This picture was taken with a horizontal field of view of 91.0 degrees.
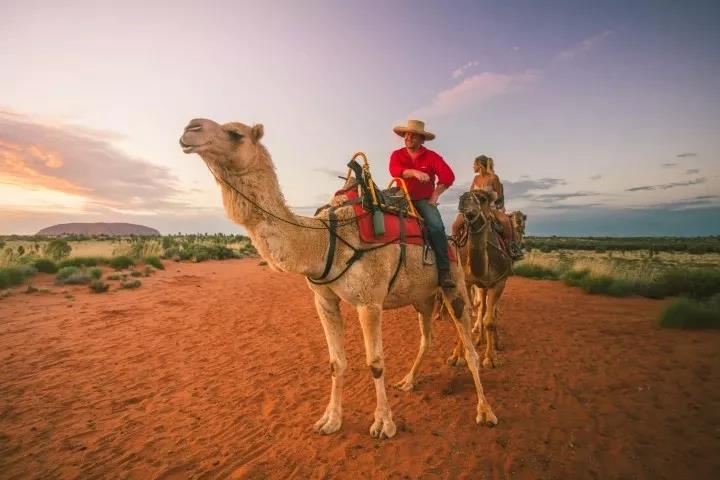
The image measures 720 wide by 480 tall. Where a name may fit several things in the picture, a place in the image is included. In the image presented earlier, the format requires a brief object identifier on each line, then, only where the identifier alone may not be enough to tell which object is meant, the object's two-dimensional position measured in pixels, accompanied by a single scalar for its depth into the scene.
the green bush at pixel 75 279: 14.60
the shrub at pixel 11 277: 13.29
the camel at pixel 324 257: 3.19
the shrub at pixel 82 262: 18.56
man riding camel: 4.48
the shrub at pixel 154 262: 21.39
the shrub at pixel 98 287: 13.58
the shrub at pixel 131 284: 14.77
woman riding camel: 6.77
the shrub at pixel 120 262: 20.11
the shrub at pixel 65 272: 15.12
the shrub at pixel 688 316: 8.30
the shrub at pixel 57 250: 20.87
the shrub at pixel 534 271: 18.84
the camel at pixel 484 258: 5.44
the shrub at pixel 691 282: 12.16
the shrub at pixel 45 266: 16.50
